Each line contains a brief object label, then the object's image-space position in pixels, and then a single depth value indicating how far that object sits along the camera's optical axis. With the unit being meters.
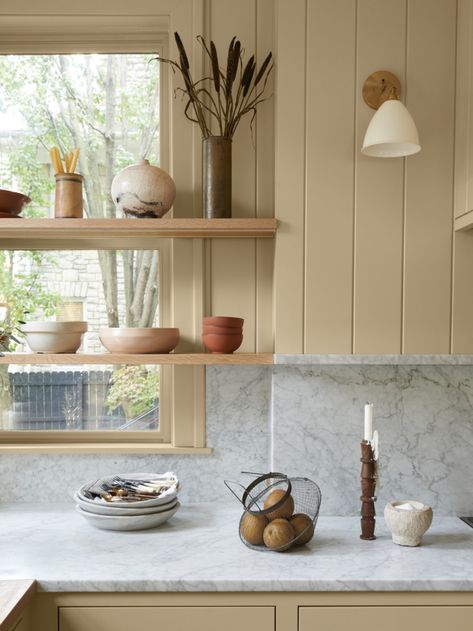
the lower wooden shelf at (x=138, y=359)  1.97
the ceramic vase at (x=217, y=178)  2.07
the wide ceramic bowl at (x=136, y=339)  1.99
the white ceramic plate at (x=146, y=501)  1.89
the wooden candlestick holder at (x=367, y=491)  1.88
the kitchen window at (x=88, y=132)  2.28
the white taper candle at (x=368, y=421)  1.91
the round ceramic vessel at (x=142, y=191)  2.00
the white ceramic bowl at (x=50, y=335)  2.01
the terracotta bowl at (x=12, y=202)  2.03
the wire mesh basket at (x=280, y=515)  1.76
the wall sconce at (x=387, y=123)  1.79
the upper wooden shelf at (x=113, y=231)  1.98
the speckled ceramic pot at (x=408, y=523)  1.80
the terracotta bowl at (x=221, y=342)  2.02
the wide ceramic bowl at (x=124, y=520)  1.89
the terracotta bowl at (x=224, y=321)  2.01
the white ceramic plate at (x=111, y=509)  1.89
